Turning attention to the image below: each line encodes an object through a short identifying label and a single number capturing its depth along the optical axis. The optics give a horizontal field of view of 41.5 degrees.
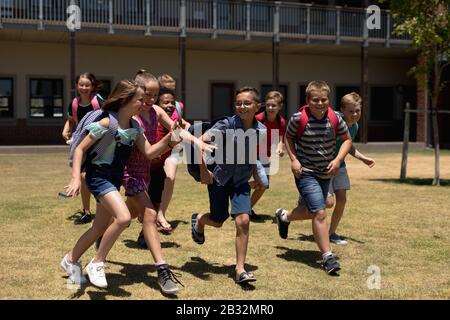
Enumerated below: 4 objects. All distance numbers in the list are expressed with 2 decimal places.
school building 20.50
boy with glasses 4.62
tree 11.64
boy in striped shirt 5.04
